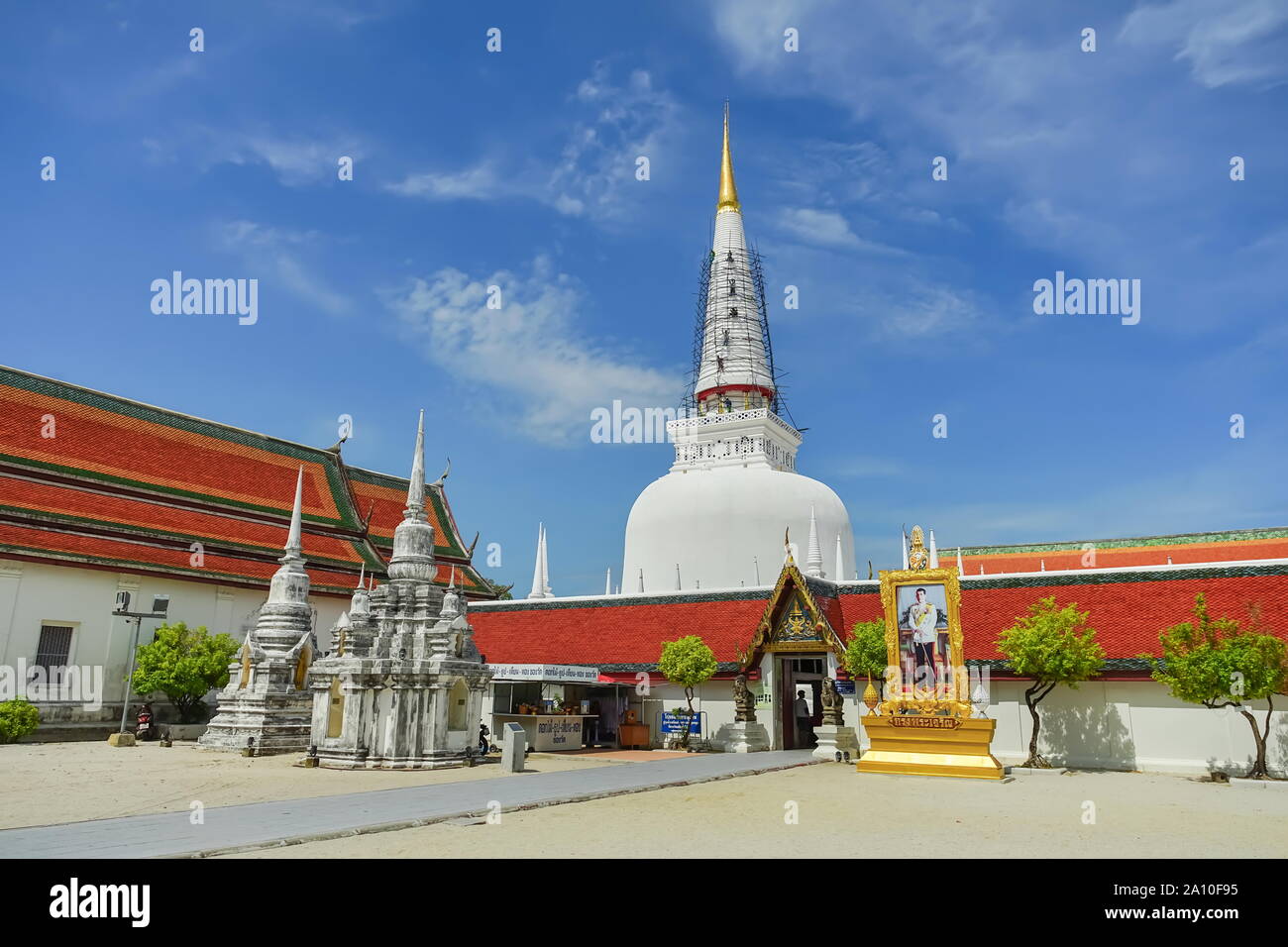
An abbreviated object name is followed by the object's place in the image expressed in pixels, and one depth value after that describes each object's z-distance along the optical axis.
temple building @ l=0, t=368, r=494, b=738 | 28.55
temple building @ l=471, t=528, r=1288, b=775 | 20.97
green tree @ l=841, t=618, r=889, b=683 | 23.39
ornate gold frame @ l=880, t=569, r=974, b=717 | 20.14
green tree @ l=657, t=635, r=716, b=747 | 25.75
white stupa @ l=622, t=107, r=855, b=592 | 39.00
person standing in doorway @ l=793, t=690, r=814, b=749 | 27.28
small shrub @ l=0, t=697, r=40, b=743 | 24.09
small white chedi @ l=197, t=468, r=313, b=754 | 24.95
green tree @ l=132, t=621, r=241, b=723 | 27.80
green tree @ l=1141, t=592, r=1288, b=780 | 17.44
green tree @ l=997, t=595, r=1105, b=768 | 20.25
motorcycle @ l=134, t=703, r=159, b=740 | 26.97
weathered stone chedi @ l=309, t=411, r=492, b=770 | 20.31
